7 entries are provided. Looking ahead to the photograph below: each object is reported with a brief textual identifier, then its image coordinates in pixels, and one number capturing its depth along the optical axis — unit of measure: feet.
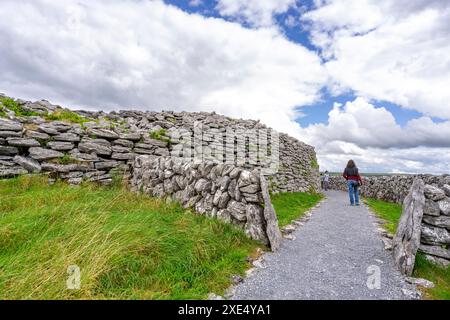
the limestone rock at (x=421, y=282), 12.20
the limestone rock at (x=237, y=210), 18.04
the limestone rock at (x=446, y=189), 15.25
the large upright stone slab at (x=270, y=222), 16.75
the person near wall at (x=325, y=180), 95.52
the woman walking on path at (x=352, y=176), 40.01
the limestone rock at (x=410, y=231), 13.65
